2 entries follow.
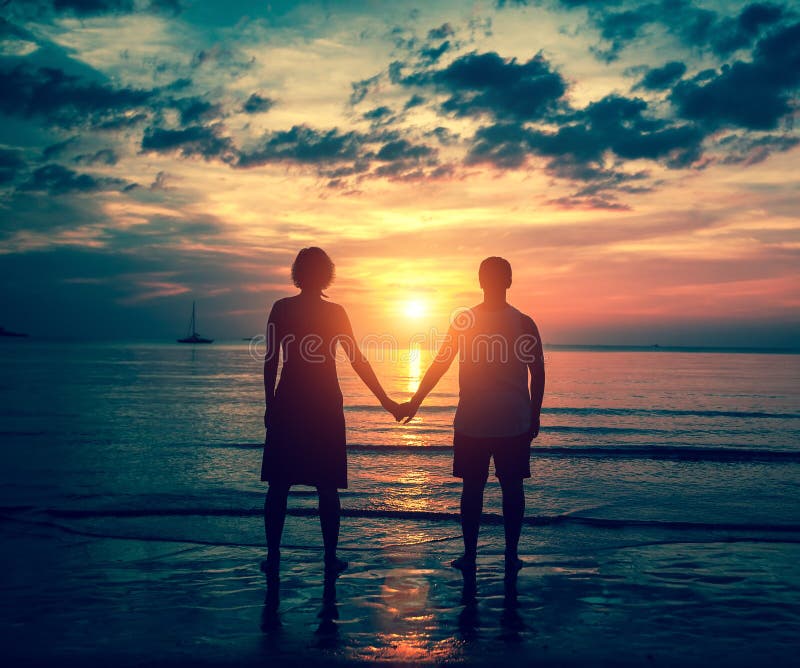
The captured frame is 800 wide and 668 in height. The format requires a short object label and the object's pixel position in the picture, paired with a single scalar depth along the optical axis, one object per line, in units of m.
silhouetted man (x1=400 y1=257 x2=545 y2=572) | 4.99
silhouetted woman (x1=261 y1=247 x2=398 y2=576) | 4.85
